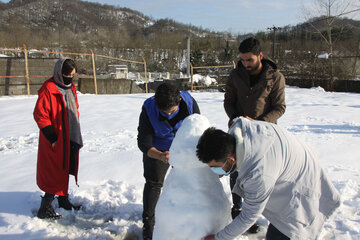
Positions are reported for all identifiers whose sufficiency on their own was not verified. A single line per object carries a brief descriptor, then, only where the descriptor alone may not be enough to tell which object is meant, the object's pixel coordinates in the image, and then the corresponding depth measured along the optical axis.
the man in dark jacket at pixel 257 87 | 2.29
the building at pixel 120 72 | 27.30
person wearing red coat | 2.54
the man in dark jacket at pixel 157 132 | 1.95
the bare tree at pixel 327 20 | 22.25
